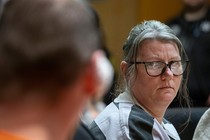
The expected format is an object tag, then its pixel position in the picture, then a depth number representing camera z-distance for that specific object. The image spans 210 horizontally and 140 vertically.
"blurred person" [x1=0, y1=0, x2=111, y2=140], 2.07
